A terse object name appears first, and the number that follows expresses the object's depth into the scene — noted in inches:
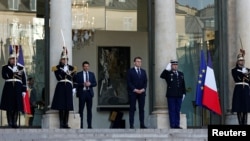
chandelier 721.6
